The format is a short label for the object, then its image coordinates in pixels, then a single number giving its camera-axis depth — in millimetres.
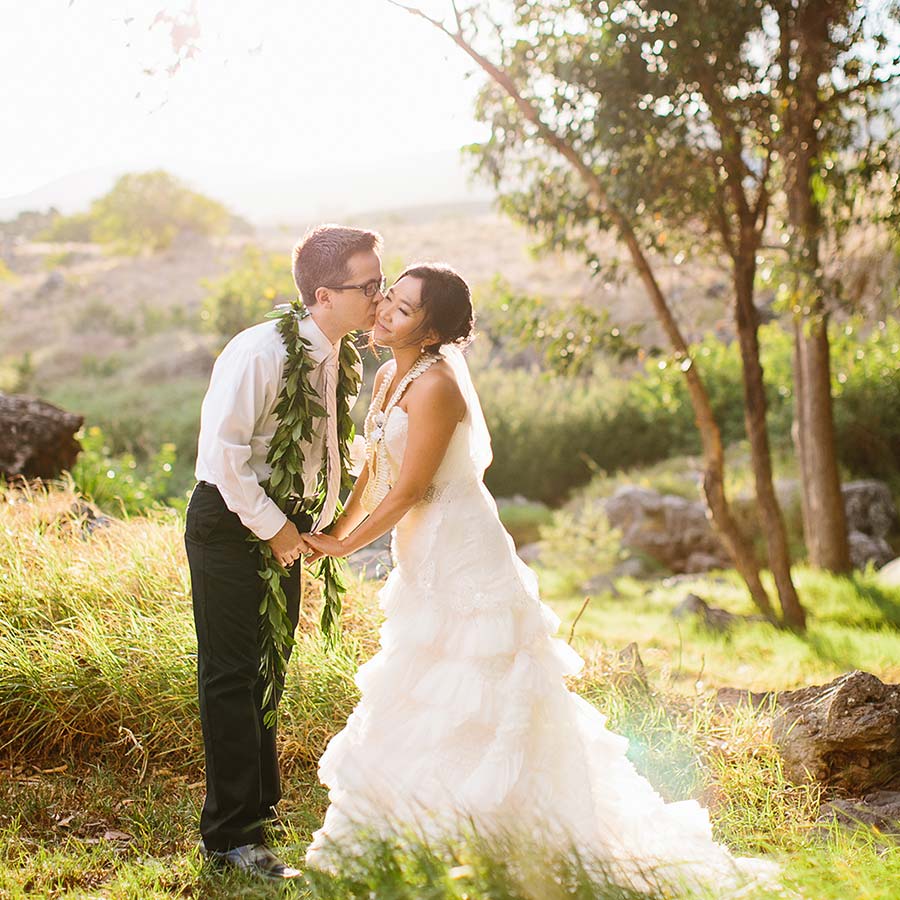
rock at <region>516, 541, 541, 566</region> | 12594
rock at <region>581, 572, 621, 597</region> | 10875
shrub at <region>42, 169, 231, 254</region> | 38719
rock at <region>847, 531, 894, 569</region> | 11227
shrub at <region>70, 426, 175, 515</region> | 8297
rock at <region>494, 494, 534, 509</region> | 14401
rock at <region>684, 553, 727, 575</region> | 12141
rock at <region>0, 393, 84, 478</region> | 7957
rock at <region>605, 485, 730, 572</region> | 12375
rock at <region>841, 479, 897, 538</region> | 12023
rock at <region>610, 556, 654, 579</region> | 11812
